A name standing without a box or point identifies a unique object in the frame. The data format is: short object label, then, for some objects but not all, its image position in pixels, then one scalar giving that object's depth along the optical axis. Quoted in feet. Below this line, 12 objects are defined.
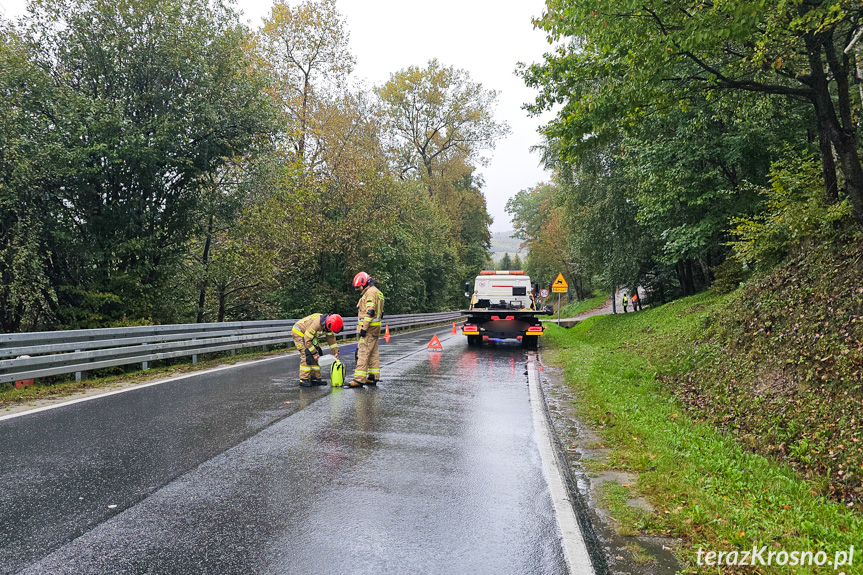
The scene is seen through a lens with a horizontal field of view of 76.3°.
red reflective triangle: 58.41
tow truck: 57.67
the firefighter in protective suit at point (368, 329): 29.89
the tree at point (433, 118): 140.05
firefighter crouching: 29.37
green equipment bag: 30.91
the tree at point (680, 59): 23.25
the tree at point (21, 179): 39.86
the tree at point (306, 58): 88.43
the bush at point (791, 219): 28.81
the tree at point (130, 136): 43.60
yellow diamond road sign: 87.02
